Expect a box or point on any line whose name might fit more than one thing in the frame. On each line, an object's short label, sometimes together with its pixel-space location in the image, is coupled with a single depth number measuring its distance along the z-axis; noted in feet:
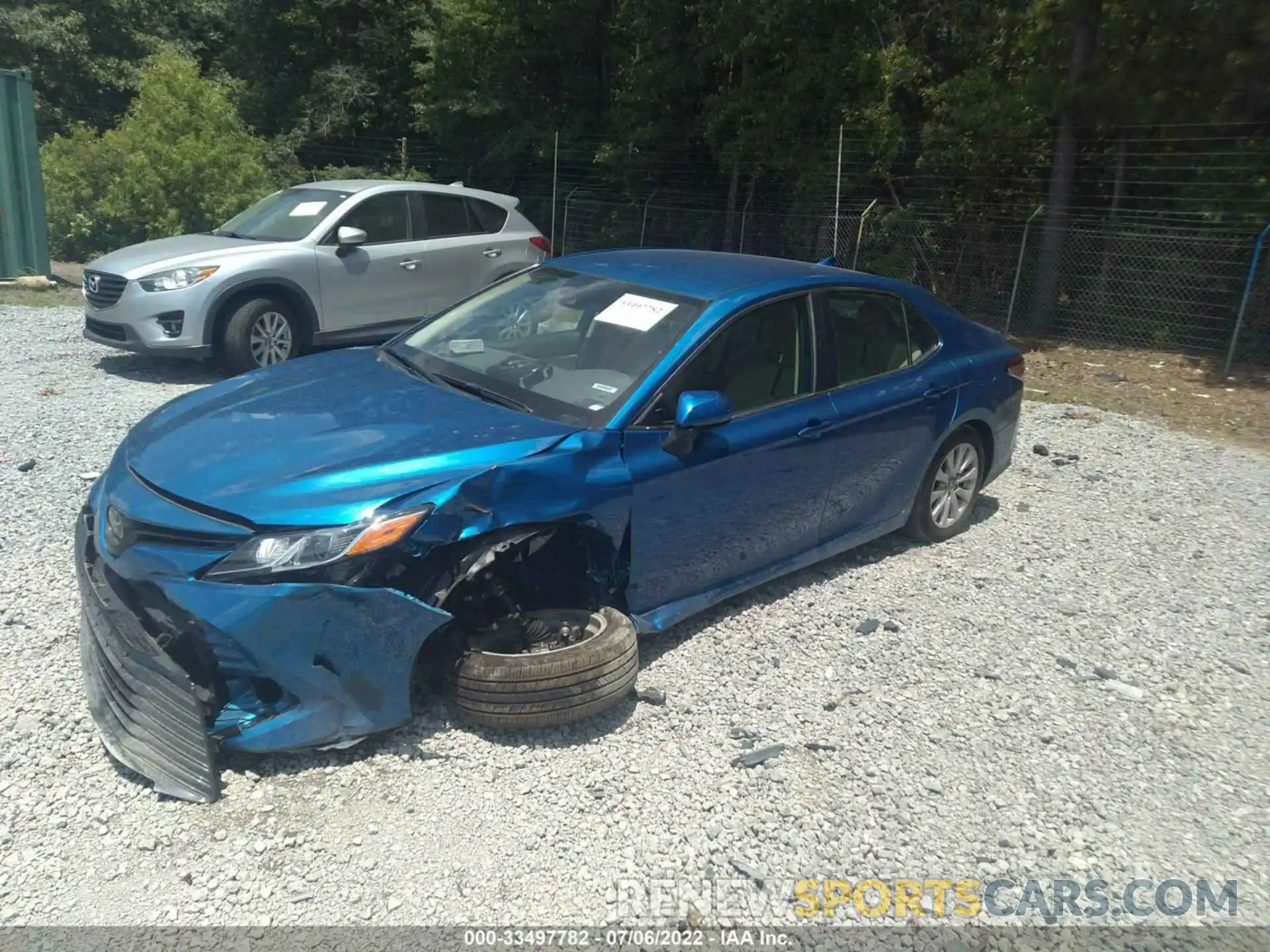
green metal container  43.55
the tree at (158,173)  53.11
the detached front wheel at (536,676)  12.14
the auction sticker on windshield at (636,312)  15.44
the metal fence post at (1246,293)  37.45
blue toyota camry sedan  11.19
